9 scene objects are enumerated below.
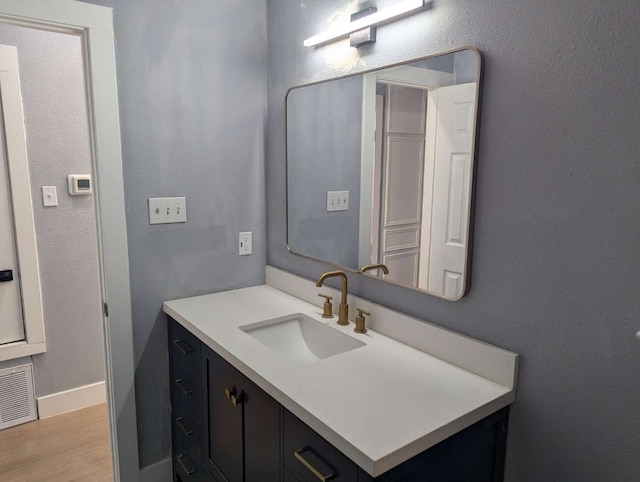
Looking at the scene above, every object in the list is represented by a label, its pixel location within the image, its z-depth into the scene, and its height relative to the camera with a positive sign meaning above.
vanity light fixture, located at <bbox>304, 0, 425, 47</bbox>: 1.42 +0.50
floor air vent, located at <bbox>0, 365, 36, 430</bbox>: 2.55 -1.27
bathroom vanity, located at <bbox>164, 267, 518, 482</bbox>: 1.08 -0.59
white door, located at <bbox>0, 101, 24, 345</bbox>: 2.42 -0.56
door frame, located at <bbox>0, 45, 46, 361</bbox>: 2.36 -0.22
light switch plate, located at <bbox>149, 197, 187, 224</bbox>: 1.92 -0.17
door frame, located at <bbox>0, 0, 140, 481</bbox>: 1.63 -0.09
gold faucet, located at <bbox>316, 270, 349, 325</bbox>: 1.71 -0.50
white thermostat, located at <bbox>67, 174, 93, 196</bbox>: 2.61 -0.09
